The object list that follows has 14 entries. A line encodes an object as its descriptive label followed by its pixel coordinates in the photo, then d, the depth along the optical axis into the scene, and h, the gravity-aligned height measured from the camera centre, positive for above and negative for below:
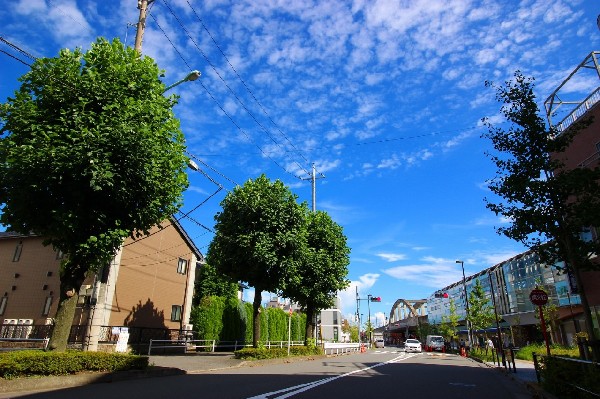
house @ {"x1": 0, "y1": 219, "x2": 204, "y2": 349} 22.69 +3.14
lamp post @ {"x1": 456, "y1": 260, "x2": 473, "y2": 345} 43.10 +2.34
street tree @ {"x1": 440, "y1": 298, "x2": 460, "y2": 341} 52.98 +1.78
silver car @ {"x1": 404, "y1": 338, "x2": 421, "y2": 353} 46.53 -0.87
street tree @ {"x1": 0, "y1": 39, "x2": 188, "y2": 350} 9.54 +4.33
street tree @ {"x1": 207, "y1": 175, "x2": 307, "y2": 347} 19.92 +5.00
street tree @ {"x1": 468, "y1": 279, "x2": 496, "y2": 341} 41.00 +2.81
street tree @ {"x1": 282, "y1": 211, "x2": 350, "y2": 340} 27.73 +4.93
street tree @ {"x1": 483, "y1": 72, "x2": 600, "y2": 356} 9.93 +3.79
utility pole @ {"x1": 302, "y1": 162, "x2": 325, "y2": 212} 31.99 +12.46
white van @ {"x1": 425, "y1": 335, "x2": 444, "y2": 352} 51.00 -0.42
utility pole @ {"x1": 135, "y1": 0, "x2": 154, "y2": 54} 13.21 +10.55
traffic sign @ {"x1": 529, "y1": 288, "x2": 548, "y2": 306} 11.66 +1.27
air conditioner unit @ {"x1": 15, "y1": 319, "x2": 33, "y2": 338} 20.73 +0.27
